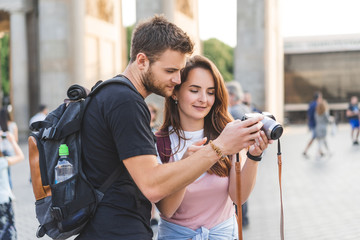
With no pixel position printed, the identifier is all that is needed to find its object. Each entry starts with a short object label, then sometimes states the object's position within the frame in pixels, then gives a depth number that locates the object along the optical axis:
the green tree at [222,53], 69.38
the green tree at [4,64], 57.52
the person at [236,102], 6.87
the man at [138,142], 1.98
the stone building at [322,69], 46.81
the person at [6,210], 4.71
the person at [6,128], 5.73
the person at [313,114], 14.93
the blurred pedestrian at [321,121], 14.26
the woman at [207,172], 2.68
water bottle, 2.01
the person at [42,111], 11.81
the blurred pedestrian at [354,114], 18.97
